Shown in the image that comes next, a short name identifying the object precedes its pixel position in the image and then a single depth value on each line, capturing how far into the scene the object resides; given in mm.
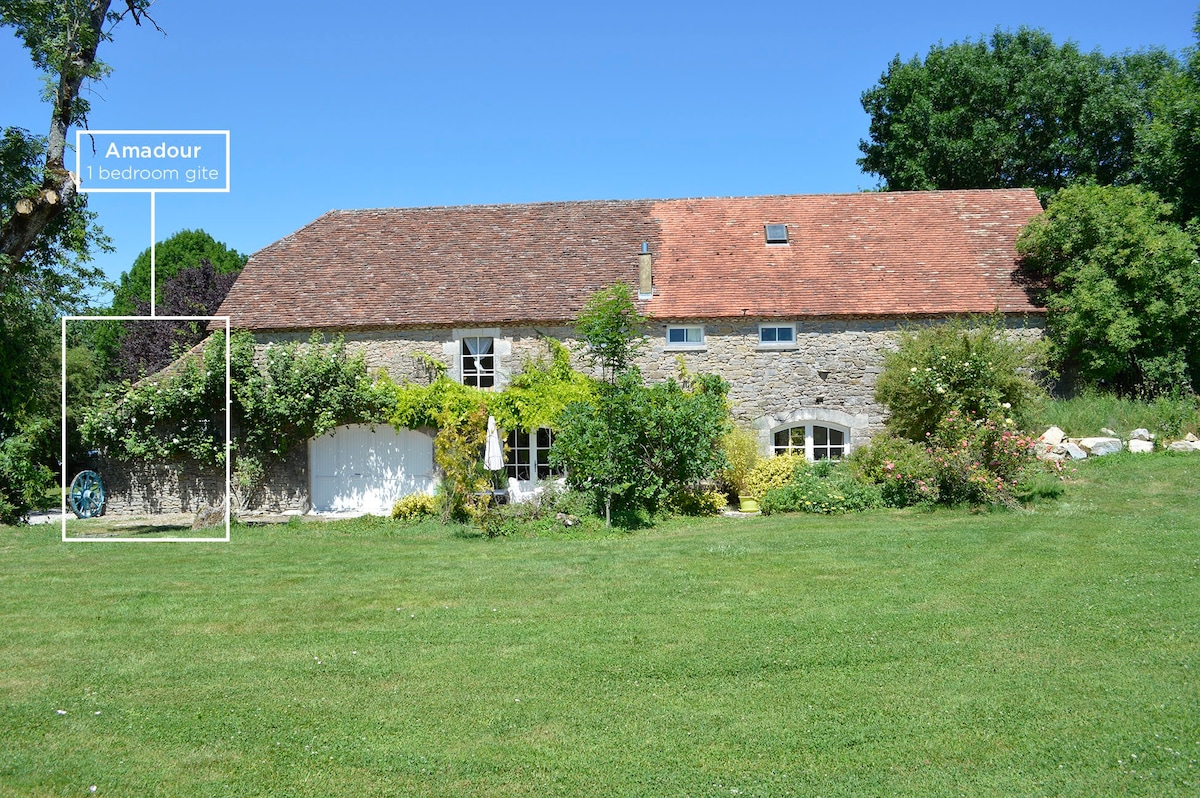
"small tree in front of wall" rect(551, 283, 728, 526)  15008
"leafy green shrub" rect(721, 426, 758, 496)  16703
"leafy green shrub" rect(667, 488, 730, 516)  15867
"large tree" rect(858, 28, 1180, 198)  25719
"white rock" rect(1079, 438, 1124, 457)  16562
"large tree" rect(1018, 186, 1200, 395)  17203
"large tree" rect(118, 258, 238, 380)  26750
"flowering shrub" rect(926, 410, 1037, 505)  14148
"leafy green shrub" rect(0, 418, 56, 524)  16078
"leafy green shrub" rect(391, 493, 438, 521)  16906
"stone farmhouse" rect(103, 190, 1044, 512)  17859
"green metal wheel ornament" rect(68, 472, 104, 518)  17594
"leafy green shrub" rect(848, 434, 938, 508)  14812
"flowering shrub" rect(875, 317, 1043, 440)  15289
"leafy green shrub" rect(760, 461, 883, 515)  15375
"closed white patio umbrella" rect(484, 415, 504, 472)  15215
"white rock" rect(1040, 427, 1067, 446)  16703
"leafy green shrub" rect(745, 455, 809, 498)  16528
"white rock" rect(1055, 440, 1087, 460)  16500
